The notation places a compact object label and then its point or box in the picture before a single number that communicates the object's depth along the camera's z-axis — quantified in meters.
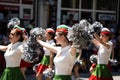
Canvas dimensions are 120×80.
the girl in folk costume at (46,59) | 10.47
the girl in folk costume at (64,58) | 6.56
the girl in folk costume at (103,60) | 9.42
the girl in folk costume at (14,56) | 7.62
